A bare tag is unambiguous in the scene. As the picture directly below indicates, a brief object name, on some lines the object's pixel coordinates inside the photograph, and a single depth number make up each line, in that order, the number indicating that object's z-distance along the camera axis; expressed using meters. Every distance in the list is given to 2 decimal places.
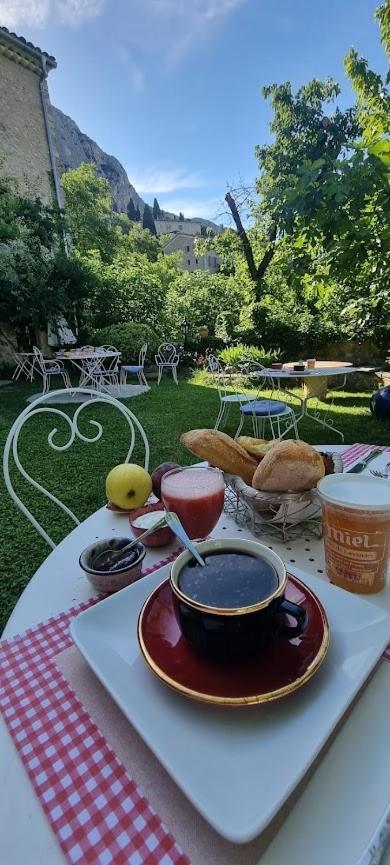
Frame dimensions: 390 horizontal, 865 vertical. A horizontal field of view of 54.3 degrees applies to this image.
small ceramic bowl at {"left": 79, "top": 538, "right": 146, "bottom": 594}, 0.66
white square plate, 0.33
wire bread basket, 0.76
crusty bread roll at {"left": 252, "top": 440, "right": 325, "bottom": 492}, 0.75
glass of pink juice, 0.72
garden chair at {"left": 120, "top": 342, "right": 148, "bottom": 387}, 6.95
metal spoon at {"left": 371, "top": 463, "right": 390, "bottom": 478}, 0.91
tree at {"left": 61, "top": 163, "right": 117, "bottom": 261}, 18.73
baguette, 0.85
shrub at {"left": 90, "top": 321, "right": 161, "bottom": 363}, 8.53
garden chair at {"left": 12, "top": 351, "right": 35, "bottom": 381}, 8.17
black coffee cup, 0.41
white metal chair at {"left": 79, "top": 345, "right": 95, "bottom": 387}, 6.33
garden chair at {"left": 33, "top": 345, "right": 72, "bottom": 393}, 6.15
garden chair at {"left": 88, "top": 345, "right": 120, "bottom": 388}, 6.28
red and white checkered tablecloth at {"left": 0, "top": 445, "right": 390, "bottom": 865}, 0.33
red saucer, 0.41
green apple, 0.94
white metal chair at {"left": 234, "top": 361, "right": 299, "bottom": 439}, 3.68
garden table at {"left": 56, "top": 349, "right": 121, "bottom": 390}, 6.11
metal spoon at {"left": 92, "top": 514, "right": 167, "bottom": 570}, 0.70
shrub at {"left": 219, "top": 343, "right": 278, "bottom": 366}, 7.98
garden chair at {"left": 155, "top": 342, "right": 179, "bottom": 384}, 7.94
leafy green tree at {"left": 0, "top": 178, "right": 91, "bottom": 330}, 7.32
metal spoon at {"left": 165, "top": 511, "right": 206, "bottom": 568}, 0.52
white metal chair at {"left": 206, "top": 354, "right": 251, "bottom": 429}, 4.50
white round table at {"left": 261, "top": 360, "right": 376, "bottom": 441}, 3.87
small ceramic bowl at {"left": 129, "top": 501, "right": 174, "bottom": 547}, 0.80
